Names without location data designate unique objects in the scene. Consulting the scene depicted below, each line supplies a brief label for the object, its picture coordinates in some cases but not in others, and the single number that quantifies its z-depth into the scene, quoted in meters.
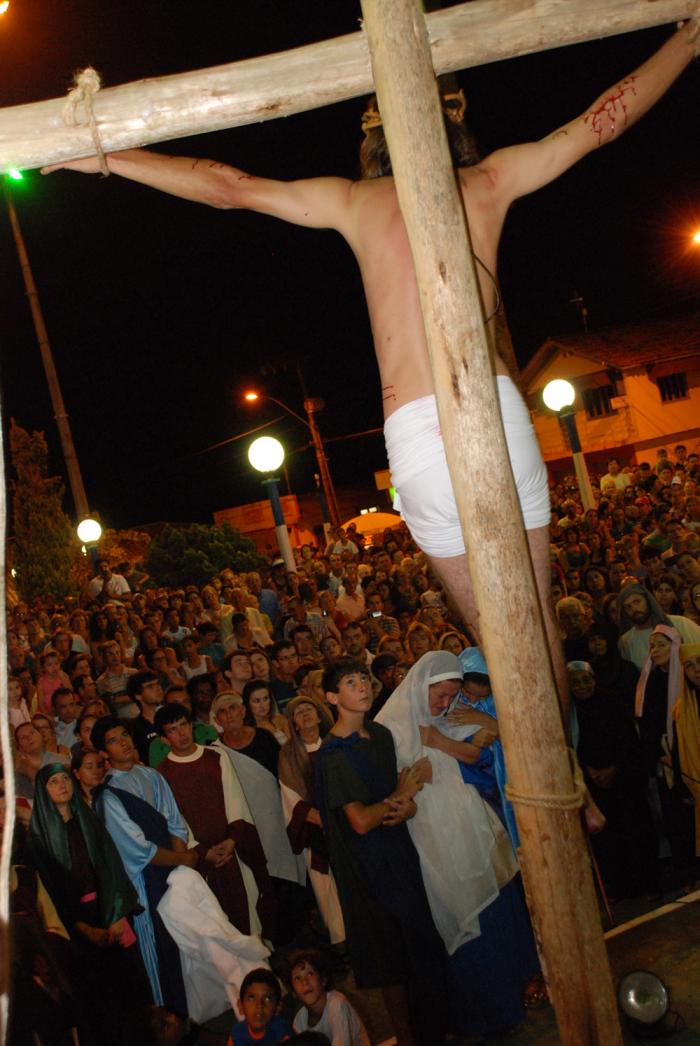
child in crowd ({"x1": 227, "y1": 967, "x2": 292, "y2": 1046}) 3.98
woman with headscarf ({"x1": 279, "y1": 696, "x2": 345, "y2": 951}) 5.28
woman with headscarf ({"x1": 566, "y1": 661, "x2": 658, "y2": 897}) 5.51
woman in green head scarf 4.31
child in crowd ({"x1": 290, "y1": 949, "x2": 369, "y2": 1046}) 3.99
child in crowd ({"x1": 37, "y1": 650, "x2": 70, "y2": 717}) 7.39
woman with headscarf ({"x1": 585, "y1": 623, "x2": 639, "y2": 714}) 5.98
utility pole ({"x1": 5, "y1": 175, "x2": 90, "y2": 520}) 16.30
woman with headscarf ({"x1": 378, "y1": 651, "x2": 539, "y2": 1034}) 4.42
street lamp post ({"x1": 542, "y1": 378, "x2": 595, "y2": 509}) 11.73
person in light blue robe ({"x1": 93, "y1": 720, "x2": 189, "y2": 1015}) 4.60
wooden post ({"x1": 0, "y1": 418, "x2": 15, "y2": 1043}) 1.51
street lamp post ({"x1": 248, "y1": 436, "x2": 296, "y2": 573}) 10.47
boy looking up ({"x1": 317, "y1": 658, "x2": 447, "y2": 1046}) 4.32
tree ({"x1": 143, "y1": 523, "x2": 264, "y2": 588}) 17.78
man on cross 2.03
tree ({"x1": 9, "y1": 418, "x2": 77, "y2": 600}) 22.05
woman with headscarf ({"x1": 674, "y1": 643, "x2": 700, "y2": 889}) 5.69
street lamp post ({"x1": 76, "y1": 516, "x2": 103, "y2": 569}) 14.89
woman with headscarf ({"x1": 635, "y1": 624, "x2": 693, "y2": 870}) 5.72
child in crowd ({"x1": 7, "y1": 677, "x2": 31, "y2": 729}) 6.59
